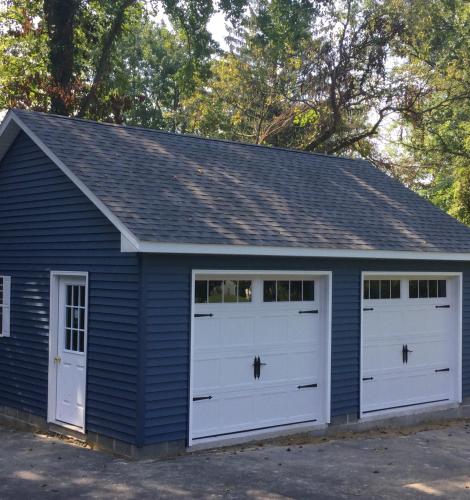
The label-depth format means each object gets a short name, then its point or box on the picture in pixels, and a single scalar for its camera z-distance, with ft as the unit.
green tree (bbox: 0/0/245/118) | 71.97
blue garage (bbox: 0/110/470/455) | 30.17
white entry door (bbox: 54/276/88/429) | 32.89
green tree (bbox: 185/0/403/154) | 81.61
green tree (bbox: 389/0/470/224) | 82.12
